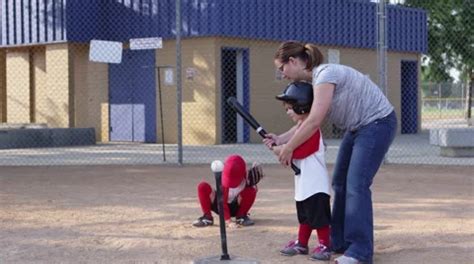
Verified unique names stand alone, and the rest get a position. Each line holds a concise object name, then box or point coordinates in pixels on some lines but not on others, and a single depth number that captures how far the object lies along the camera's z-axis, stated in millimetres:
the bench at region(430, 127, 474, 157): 13820
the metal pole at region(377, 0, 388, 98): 11773
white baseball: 4738
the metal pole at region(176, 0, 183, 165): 12289
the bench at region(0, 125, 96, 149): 18375
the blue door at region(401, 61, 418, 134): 25031
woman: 4801
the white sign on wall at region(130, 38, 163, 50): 13133
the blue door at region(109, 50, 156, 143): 20094
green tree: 26859
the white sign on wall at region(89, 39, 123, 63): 14333
